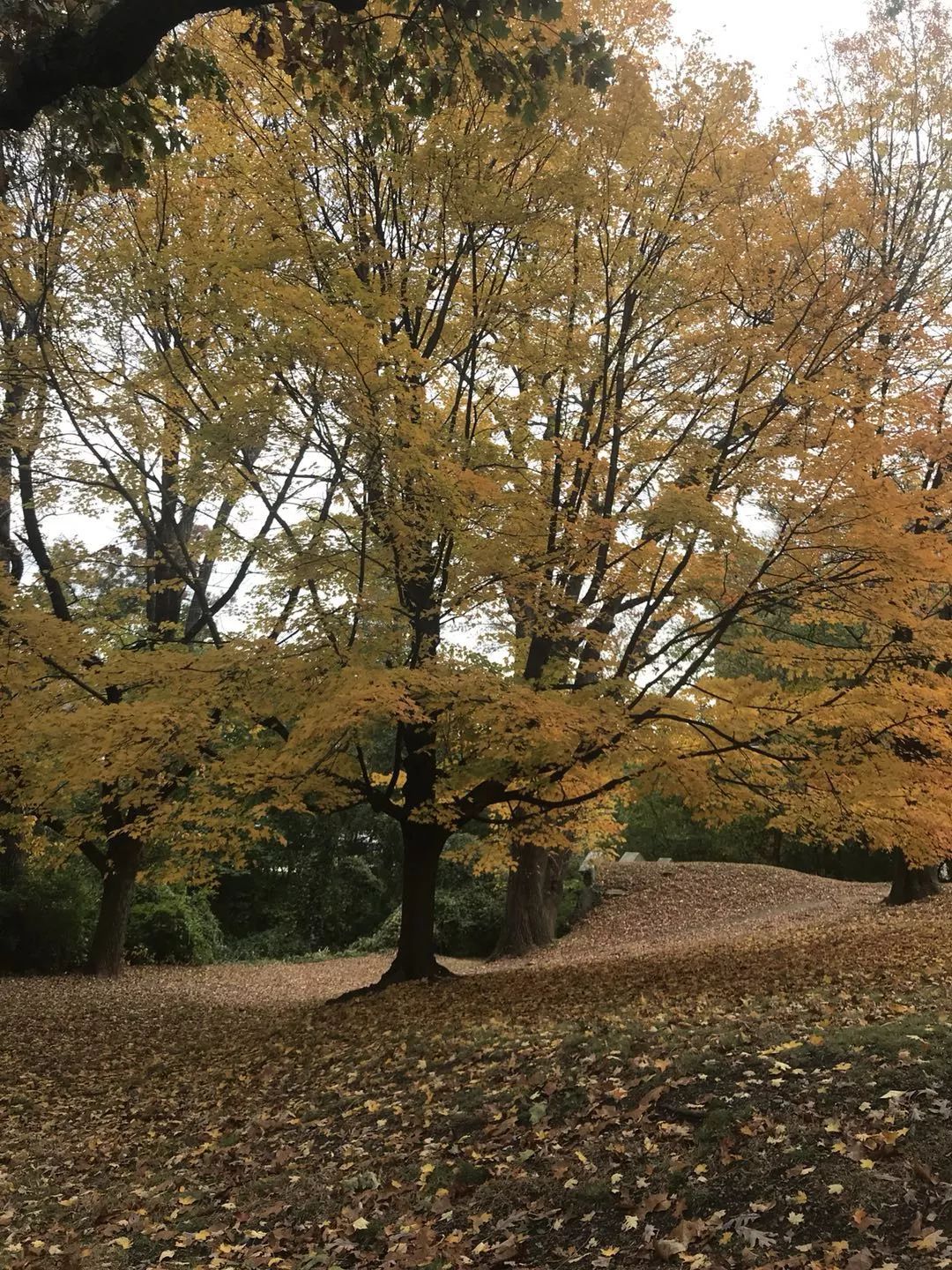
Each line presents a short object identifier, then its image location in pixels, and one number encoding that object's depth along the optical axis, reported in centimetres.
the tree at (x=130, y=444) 738
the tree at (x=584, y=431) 679
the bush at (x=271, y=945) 2314
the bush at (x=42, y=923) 1465
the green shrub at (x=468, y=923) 1823
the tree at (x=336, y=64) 399
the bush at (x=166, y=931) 1822
